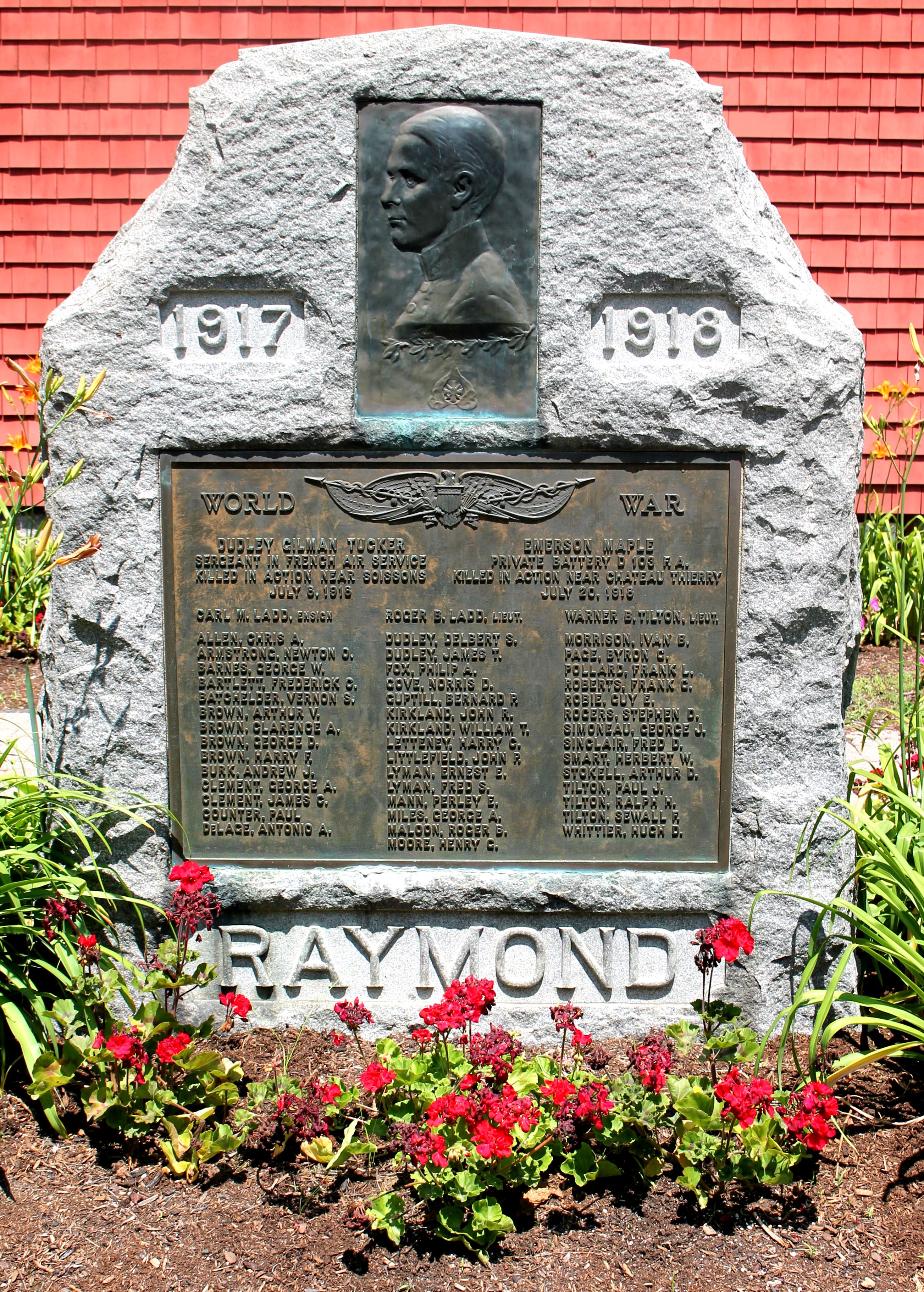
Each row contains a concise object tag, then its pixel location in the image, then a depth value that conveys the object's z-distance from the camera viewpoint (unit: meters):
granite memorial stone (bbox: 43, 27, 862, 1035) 3.30
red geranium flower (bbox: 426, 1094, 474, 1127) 2.62
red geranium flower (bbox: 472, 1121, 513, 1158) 2.54
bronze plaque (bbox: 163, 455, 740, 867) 3.46
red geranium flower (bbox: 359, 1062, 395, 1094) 2.75
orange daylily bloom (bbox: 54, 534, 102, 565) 3.22
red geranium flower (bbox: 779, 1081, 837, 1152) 2.70
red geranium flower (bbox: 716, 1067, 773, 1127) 2.67
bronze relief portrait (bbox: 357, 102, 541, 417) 3.30
